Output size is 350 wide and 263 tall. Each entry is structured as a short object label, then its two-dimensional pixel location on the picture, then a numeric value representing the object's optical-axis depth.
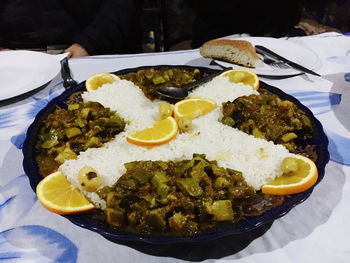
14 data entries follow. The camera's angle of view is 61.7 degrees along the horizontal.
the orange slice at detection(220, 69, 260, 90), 0.52
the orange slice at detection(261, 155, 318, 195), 0.30
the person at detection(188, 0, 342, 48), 0.97
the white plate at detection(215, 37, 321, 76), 0.59
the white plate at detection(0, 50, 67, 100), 0.54
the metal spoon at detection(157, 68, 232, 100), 0.49
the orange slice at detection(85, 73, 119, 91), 0.52
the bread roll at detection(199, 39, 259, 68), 0.60
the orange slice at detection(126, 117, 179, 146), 0.39
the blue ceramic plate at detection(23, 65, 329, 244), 0.26
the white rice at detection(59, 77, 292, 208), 0.35
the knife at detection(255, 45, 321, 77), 0.57
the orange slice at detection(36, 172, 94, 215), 0.29
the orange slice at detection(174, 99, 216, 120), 0.46
